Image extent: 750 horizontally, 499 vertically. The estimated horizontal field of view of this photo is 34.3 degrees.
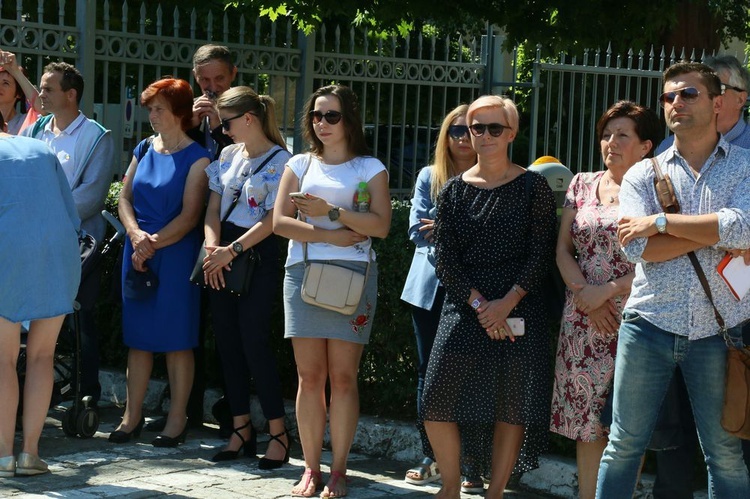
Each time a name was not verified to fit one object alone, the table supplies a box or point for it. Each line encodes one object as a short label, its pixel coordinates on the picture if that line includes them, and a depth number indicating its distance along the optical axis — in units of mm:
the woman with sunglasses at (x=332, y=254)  5918
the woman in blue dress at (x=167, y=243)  6797
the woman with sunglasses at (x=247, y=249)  6410
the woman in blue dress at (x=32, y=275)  5930
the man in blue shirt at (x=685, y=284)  4535
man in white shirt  7219
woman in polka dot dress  5414
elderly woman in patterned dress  5242
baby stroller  6793
